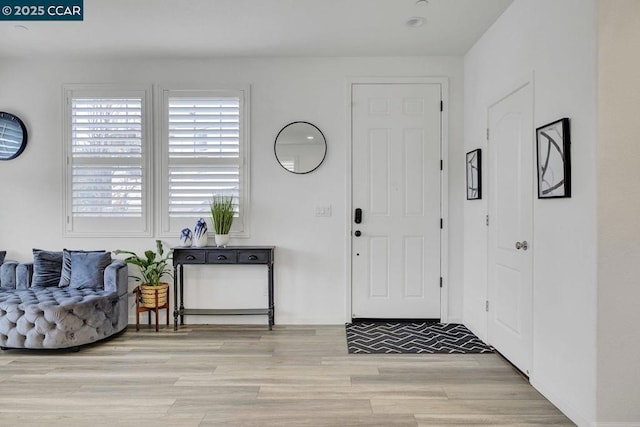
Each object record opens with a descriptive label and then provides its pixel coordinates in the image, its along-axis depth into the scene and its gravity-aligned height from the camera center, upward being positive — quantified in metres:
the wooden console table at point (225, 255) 3.94 -0.41
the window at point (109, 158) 4.24 +0.55
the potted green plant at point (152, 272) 3.97 -0.59
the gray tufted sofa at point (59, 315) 3.32 -0.85
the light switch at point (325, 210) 4.24 +0.03
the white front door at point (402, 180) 4.21 +0.34
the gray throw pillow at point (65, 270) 3.92 -0.56
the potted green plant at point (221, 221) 4.04 -0.08
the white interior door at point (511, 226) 2.86 -0.09
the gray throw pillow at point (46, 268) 3.92 -0.54
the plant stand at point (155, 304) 3.95 -0.88
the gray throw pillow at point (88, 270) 3.87 -0.54
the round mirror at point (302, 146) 4.22 +0.68
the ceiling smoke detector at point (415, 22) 3.35 +1.57
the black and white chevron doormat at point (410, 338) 3.46 -1.12
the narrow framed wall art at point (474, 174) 3.71 +0.36
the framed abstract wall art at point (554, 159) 2.34 +0.33
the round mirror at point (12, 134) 4.23 +0.79
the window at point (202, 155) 4.23 +0.58
